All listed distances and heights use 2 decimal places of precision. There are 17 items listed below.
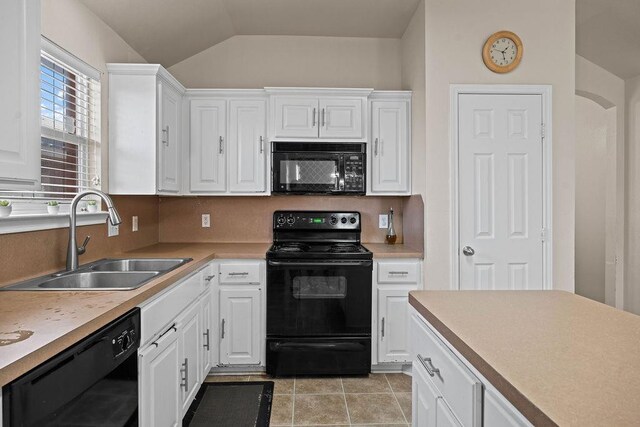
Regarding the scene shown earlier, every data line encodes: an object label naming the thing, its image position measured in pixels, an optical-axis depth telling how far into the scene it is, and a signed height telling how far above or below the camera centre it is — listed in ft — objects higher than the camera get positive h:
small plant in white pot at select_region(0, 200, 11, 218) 5.27 +0.03
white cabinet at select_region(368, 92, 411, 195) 10.27 +1.79
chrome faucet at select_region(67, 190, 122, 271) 6.38 -0.46
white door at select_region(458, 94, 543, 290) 9.14 +0.80
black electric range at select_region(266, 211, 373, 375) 9.11 -2.33
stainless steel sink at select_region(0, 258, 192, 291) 5.66 -1.05
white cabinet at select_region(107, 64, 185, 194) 8.25 +1.75
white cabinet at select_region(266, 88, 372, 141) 10.09 +2.48
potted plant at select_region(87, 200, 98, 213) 7.69 +0.09
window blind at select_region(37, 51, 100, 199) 6.59 +1.48
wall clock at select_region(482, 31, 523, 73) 9.11 +3.73
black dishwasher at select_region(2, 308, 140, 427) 2.93 -1.55
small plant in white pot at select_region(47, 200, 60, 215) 6.51 +0.06
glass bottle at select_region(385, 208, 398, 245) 11.09 -0.68
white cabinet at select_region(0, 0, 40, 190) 3.64 +1.12
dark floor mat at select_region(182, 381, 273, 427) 7.47 -3.95
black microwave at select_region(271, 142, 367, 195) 10.11 +1.14
